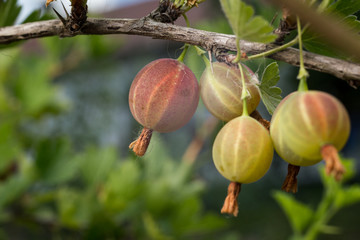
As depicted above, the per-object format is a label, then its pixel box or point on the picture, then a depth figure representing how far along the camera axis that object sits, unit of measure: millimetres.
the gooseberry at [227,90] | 278
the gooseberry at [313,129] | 247
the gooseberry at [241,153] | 261
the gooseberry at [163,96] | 269
